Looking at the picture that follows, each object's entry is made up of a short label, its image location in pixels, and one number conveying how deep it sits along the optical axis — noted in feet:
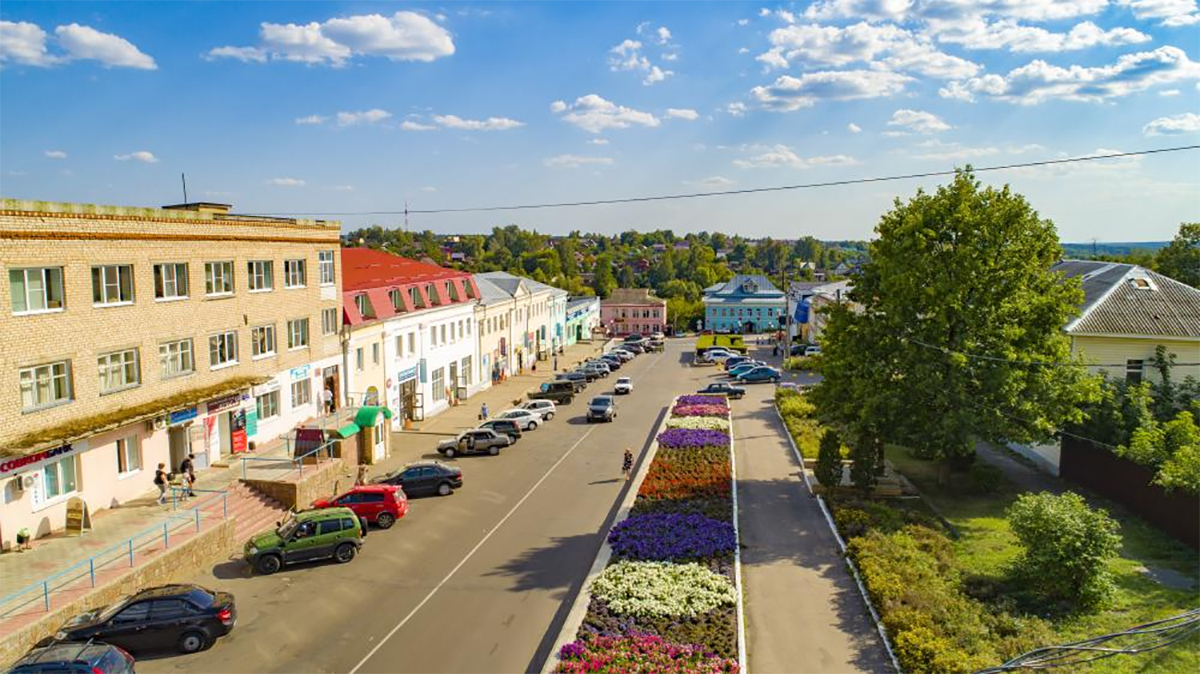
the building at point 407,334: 125.18
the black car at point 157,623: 55.21
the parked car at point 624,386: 183.93
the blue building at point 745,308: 348.79
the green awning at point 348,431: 101.91
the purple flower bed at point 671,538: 68.80
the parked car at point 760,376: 192.34
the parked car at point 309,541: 72.43
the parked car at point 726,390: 171.94
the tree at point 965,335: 81.46
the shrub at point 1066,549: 56.85
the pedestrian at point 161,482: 78.64
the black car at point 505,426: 127.95
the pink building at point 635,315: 363.76
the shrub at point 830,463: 88.43
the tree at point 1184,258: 169.27
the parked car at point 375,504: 85.30
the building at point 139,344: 68.08
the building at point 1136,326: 102.37
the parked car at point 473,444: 120.37
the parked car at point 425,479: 97.50
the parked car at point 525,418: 139.95
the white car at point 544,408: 149.44
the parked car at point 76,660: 46.02
